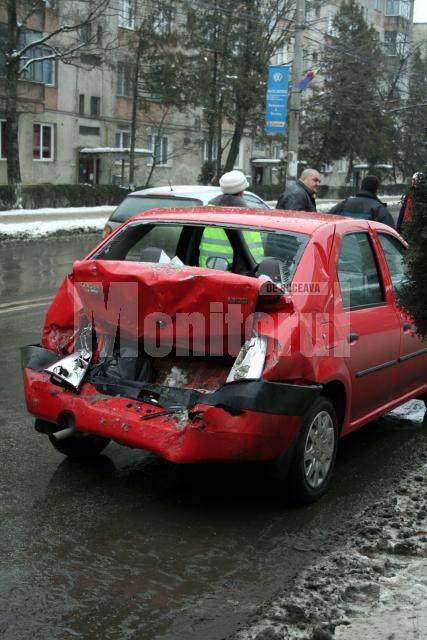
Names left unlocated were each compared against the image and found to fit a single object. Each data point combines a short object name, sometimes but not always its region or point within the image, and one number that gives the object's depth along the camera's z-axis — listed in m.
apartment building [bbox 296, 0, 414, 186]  65.31
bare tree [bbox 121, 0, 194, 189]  41.69
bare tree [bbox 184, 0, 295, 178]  42.47
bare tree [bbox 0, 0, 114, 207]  31.41
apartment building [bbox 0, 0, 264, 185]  41.28
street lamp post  25.28
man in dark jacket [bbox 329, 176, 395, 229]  10.19
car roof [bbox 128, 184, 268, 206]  12.15
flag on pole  23.90
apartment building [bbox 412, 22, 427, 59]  90.62
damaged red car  4.66
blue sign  24.30
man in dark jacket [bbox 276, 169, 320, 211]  9.94
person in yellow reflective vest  5.79
